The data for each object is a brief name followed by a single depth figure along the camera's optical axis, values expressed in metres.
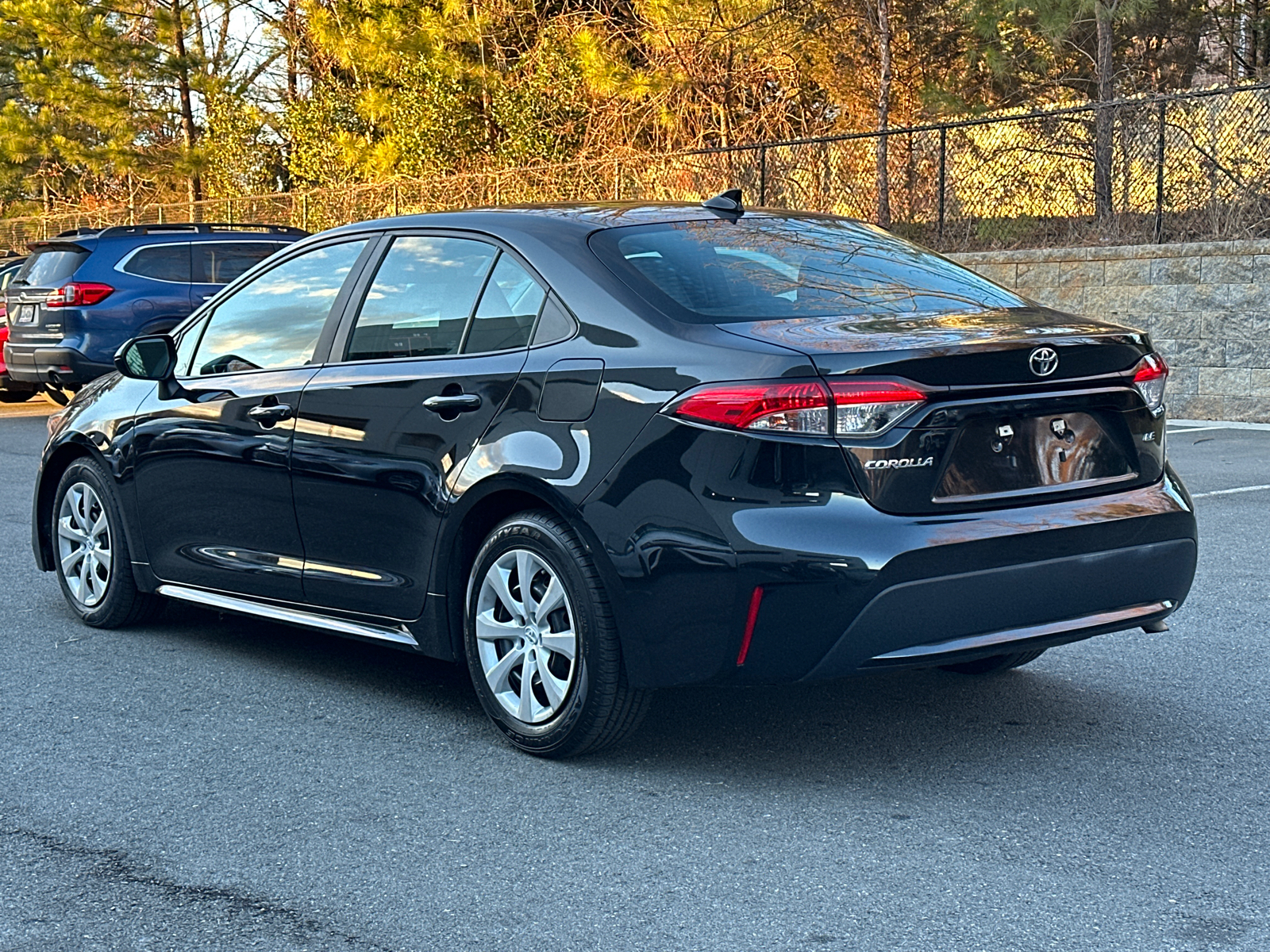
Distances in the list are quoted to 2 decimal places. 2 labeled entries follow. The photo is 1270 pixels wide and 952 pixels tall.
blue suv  16.73
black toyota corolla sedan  4.29
